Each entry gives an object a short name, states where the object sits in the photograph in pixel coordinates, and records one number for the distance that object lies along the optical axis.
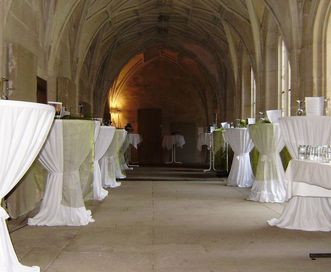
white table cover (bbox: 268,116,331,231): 4.19
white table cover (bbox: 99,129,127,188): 8.09
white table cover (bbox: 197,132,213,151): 13.78
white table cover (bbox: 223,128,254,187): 8.19
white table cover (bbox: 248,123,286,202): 6.39
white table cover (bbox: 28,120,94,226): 4.65
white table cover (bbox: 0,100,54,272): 2.52
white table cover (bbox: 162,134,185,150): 18.95
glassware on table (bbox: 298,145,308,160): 4.03
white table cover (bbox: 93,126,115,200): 6.57
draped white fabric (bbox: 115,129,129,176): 9.22
